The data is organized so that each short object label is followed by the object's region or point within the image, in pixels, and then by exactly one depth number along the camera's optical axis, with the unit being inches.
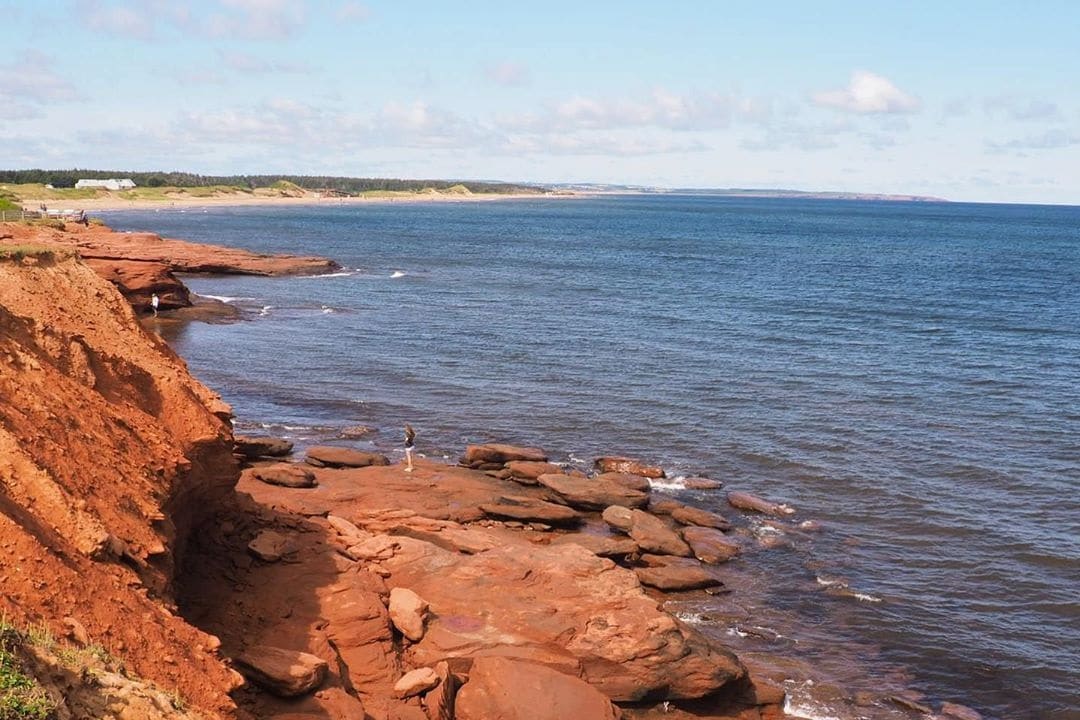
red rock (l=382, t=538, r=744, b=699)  701.9
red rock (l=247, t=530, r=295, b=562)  756.0
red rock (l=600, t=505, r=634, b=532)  1071.6
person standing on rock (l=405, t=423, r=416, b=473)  1188.5
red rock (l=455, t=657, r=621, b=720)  629.3
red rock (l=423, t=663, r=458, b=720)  610.5
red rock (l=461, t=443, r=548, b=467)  1258.0
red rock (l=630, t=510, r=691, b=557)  1030.4
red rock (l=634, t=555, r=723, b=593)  952.9
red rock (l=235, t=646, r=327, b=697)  561.3
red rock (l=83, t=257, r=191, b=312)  2306.8
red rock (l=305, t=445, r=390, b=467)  1203.2
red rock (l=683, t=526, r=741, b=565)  1034.7
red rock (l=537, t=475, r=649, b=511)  1136.2
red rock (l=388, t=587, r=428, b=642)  695.1
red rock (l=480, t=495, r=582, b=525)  1064.2
